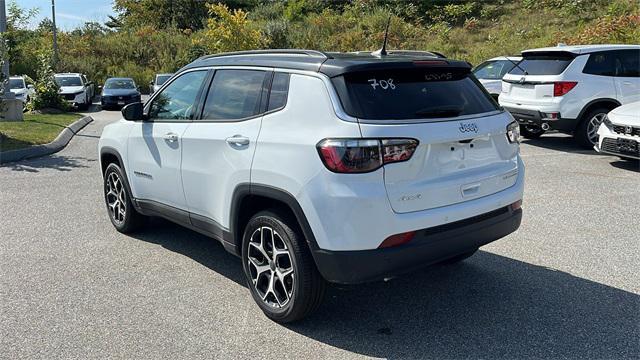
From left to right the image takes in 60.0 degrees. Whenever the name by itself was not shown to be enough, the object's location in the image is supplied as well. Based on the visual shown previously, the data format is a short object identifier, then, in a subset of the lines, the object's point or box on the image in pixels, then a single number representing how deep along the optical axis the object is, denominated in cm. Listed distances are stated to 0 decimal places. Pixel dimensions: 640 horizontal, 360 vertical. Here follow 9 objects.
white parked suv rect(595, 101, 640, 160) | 811
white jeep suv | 324
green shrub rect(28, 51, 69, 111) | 1925
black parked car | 2323
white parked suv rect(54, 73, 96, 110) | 2198
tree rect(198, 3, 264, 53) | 3016
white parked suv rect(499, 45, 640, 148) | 998
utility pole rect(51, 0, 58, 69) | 3508
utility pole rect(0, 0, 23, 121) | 1127
